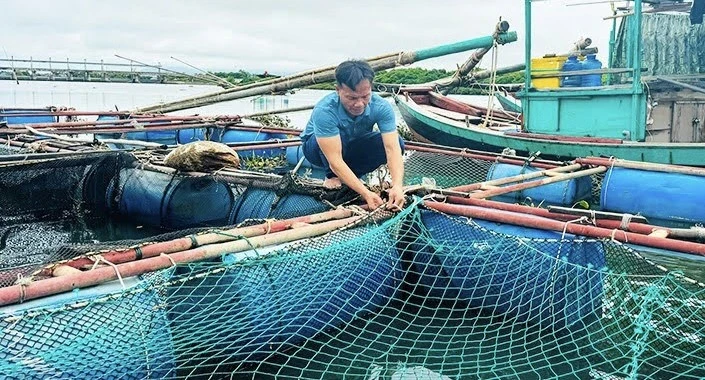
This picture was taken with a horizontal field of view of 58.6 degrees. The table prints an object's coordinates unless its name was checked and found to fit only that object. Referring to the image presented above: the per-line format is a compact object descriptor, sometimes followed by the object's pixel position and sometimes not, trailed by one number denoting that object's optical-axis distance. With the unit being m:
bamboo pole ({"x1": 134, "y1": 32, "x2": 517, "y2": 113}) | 9.39
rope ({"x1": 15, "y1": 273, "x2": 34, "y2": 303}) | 2.66
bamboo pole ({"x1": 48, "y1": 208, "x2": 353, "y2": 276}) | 3.13
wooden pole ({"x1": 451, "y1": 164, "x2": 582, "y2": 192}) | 5.11
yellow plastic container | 9.66
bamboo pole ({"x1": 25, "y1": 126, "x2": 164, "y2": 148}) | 8.31
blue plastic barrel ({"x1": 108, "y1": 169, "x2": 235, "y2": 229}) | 6.56
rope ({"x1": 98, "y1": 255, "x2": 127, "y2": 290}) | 2.93
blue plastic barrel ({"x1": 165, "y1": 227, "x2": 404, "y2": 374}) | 3.38
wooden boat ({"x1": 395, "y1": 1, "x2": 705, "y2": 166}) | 8.15
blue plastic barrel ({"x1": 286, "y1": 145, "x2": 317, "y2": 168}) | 9.81
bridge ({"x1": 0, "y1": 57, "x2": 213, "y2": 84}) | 34.12
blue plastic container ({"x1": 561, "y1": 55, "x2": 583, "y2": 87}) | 9.45
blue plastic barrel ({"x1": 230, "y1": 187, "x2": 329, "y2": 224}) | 5.17
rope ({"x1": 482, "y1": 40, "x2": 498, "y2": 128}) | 9.18
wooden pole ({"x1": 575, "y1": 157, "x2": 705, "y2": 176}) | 6.35
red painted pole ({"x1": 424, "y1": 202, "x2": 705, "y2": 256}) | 3.38
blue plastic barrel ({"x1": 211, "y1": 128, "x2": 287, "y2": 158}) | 10.00
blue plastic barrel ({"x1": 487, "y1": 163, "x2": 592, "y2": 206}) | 7.22
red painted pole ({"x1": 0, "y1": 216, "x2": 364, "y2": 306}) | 2.67
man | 4.34
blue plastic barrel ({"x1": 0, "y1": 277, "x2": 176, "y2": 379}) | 2.65
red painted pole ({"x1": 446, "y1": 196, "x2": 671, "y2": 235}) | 3.73
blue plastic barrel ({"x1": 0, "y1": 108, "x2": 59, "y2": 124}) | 14.00
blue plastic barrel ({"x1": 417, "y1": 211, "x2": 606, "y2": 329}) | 3.97
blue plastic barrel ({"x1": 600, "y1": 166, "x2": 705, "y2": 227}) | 6.24
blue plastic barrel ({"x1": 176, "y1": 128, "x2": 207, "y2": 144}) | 12.38
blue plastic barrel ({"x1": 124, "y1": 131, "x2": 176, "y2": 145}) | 13.29
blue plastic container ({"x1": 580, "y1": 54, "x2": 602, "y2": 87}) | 9.43
